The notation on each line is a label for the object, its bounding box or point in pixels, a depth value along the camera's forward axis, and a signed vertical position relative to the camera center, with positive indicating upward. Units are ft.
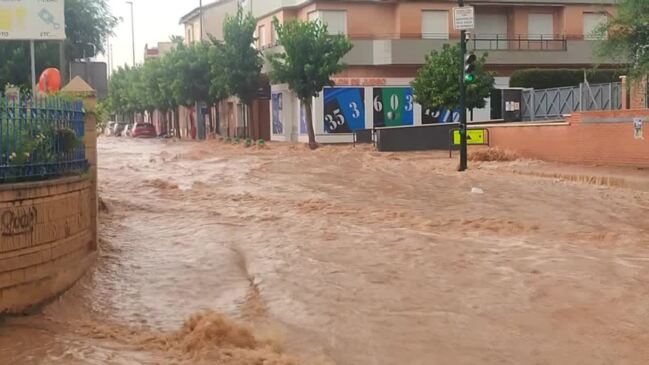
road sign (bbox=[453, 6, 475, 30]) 81.25 +9.63
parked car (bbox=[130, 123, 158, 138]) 227.81 -1.12
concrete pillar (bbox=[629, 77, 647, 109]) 82.99 +2.17
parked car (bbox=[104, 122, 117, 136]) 265.58 -0.76
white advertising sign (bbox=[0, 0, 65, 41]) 45.47 +5.80
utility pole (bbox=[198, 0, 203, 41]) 215.82 +28.45
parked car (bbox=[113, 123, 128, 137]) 263.08 -0.53
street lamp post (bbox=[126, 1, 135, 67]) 311.45 +33.50
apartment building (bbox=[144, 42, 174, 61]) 318.86 +30.08
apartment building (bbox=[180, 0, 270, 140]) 174.19 +3.67
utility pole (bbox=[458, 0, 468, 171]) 82.76 +0.13
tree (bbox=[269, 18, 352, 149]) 128.06 +9.95
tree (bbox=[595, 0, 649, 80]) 71.87 +6.97
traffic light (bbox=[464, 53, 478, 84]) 81.65 +5.00
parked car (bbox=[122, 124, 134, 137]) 242.99 -0.82
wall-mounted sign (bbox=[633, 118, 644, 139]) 78.23 -1.02
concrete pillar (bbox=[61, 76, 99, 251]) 36.45 -0.87
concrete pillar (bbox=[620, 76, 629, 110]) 90.45 +2.17
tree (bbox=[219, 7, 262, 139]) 153.17 +12.06
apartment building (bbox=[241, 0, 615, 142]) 143.13 +12.95
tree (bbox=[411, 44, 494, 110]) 116.16 +5.06
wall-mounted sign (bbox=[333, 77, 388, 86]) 142.82 +6.81
